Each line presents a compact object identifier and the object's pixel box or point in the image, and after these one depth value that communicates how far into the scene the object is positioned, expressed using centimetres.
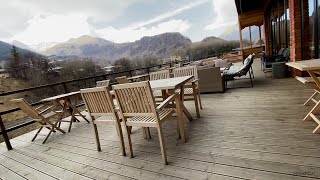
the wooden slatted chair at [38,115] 358
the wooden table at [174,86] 275
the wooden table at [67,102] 409
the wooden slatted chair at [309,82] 265
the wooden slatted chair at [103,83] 483
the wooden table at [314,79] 223
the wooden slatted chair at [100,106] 254
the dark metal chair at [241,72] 520
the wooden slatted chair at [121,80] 449
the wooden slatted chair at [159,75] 413
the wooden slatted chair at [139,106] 216
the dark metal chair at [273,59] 617
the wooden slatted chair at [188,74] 391
